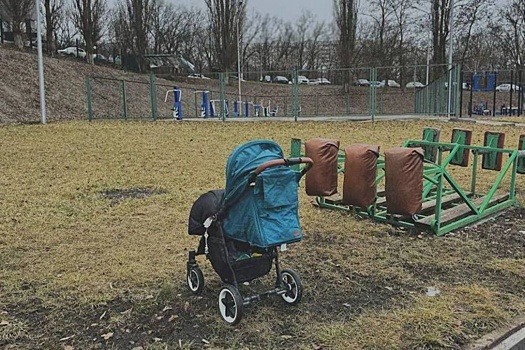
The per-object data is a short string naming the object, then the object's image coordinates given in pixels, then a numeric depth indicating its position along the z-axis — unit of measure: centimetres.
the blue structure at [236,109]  2976
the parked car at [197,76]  4083
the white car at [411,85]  3509
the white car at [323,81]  4406
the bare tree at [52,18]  3453
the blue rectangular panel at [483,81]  3028
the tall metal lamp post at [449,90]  2160
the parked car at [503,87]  4572
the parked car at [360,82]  4082
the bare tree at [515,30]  4538
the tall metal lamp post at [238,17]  4151
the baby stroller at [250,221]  338
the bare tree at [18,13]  3056
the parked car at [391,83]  3884
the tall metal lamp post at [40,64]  1911
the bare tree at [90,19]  3409
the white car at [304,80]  4688
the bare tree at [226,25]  4094
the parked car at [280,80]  4838
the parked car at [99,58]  4238
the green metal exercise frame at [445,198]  557
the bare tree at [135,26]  4181
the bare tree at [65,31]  4682
